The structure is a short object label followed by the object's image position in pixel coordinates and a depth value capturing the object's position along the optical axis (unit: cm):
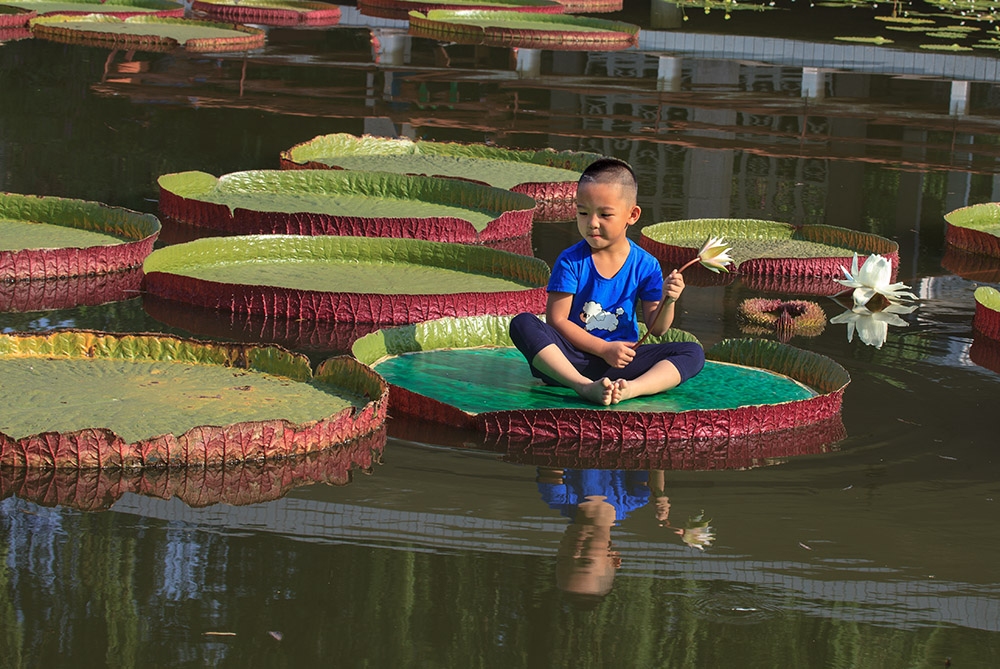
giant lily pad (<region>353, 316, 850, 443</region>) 765
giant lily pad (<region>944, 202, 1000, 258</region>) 1362
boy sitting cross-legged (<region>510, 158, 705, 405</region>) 792
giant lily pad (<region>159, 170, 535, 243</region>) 1247
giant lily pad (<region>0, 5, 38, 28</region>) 2784
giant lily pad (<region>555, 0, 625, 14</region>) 3646
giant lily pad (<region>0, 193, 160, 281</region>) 1096
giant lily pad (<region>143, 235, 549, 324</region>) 1007
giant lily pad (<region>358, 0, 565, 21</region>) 3372
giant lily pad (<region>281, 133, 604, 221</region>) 1535
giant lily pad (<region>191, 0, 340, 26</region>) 3196
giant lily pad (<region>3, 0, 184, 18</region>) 2995
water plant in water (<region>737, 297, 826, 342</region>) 1054
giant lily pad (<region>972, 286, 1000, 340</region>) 1050
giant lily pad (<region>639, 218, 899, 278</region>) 1233
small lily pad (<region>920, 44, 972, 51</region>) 3013
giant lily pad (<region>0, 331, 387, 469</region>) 682
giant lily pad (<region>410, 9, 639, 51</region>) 2927
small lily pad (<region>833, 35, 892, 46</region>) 3103
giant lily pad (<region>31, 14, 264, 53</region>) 2584
